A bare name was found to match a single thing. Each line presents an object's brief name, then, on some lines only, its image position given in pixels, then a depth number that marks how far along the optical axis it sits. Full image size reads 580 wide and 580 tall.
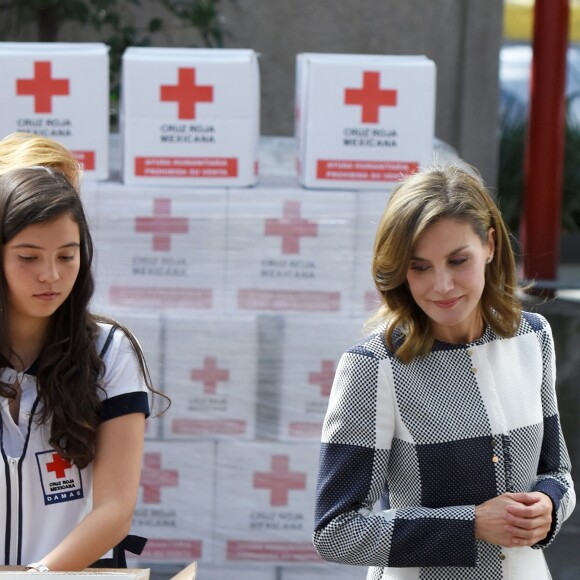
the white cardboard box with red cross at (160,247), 6.64
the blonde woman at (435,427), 3.70
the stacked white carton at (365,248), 6.65
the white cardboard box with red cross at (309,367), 6.75
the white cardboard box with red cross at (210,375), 6.72
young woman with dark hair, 3.82
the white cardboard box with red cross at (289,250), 6.65
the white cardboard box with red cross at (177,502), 6.84
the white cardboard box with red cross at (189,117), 6.48
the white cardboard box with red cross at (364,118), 6.49
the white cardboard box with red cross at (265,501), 6.83
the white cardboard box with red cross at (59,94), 6.48
